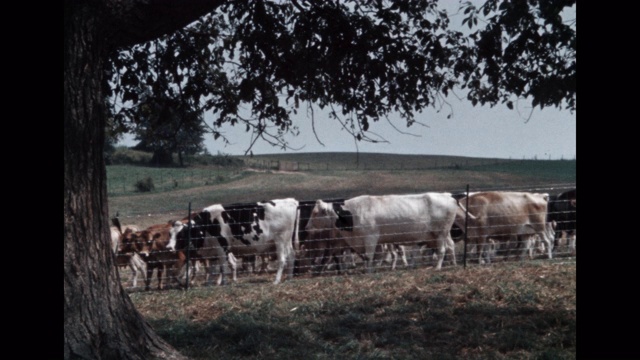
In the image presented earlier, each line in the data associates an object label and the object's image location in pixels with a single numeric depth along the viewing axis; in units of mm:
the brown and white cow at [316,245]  16344
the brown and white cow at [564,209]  18500
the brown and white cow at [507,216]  17219
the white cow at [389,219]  16062
